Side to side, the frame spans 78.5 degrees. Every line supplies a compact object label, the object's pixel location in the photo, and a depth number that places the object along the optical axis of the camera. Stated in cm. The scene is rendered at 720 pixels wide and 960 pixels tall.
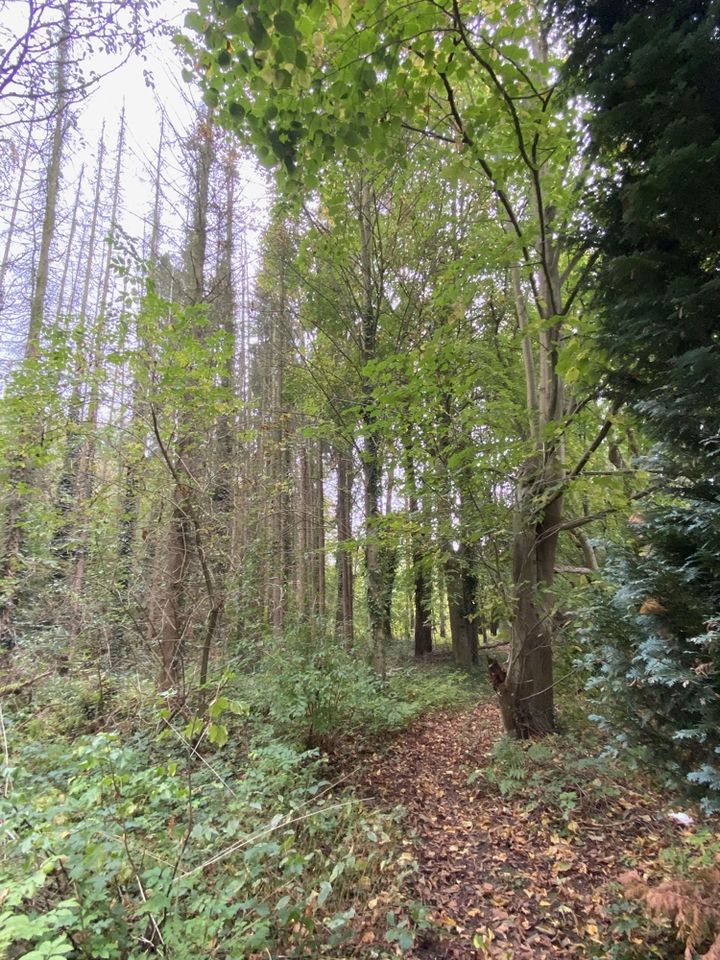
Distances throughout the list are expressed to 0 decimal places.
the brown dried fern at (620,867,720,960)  201
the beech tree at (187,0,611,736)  223
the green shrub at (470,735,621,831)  389
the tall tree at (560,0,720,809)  196
